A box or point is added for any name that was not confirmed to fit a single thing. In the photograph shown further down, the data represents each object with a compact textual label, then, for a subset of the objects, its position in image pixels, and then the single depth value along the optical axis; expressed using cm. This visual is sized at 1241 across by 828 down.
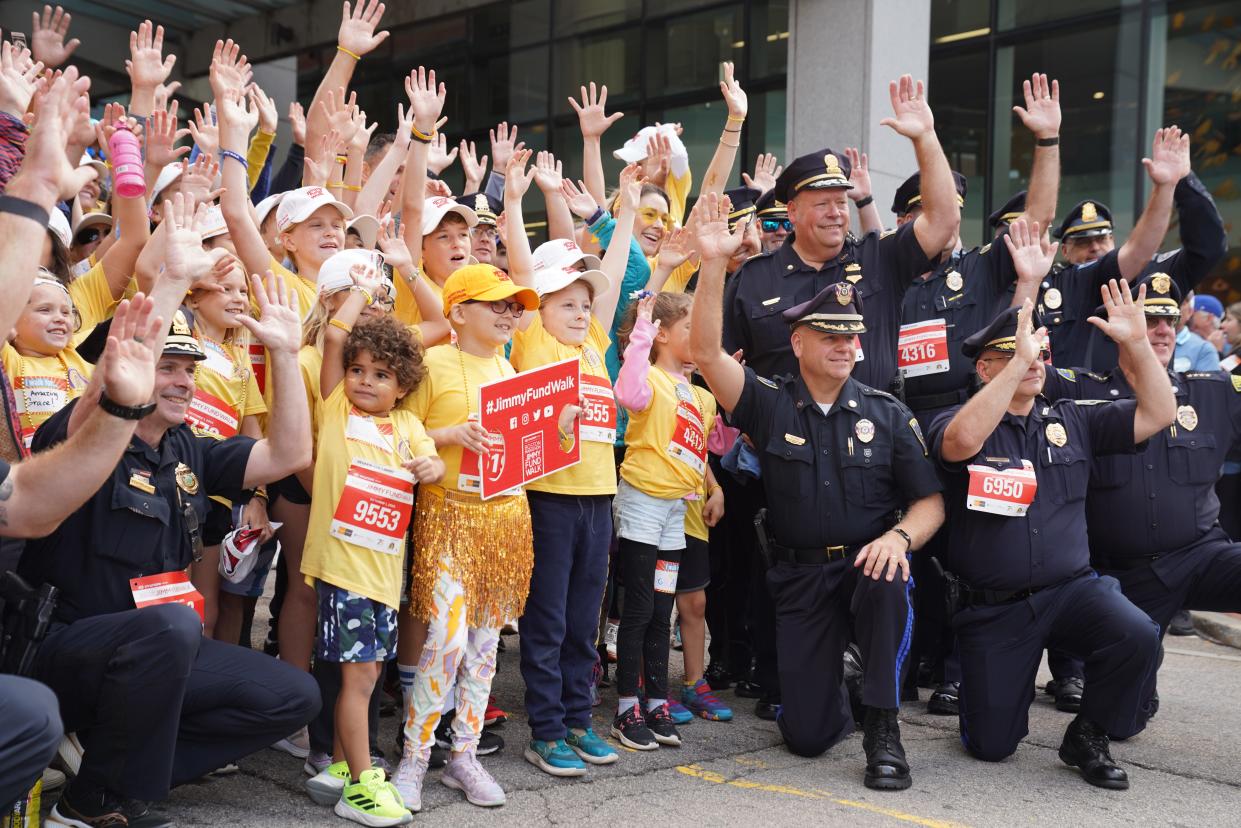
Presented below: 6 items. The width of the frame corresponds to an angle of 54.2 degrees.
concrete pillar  1052
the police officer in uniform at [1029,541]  491
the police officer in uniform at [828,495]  491
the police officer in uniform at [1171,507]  544
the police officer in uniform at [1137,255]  596
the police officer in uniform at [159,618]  353
